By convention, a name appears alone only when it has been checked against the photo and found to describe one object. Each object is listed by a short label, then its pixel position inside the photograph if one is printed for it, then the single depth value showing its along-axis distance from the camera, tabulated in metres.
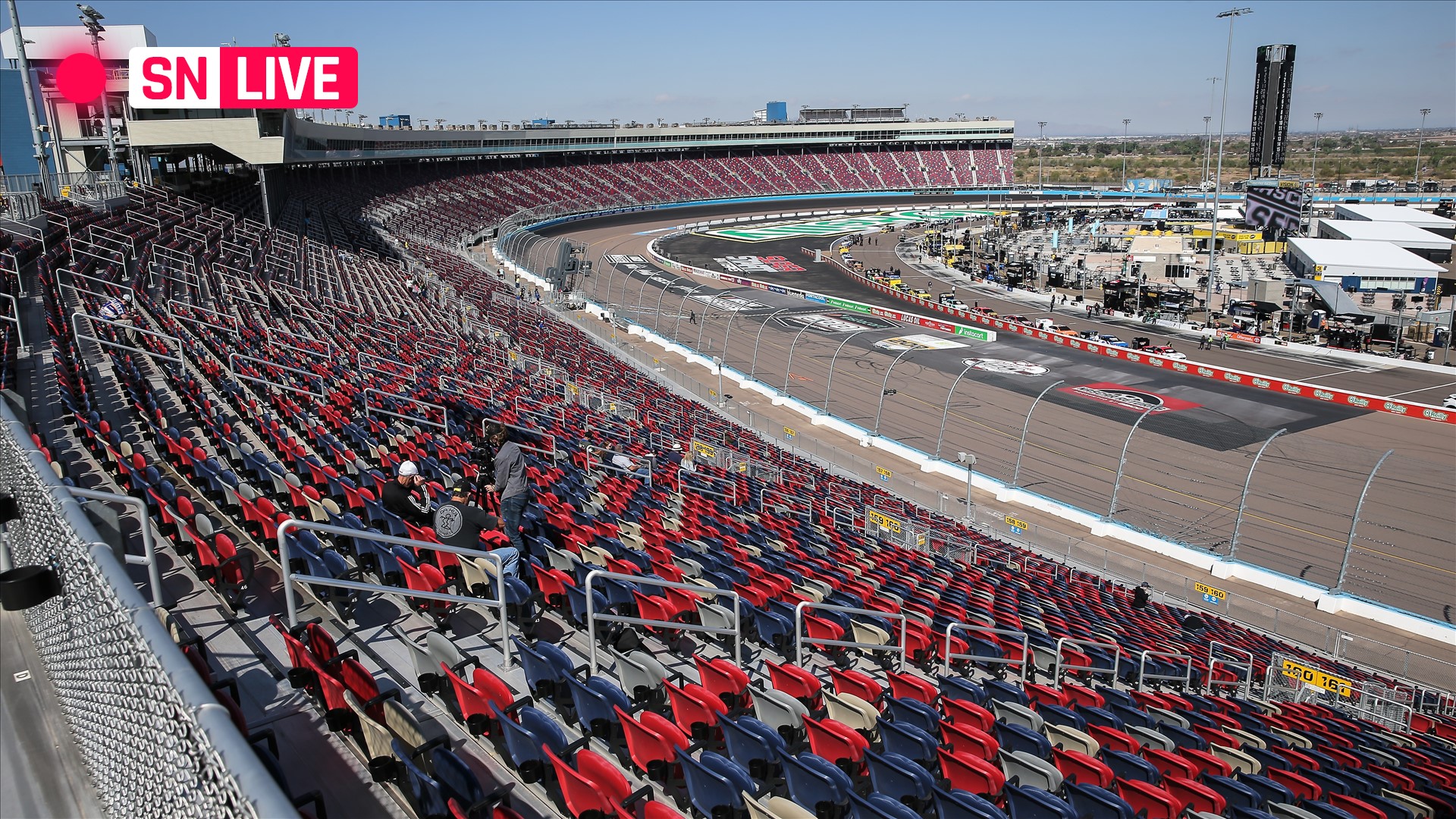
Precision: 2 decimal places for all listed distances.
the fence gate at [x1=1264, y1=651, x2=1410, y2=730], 13.58
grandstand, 5.06
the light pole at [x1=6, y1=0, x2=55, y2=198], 26.82
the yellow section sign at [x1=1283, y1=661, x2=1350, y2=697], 13.59
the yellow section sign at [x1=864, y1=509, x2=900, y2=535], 17.52
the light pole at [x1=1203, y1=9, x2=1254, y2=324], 51.21
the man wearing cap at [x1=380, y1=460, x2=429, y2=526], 8.34
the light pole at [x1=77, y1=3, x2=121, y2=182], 35.41
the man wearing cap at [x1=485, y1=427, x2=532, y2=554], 8.48
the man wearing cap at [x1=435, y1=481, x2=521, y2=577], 7.65
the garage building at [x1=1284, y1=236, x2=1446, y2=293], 51.75
